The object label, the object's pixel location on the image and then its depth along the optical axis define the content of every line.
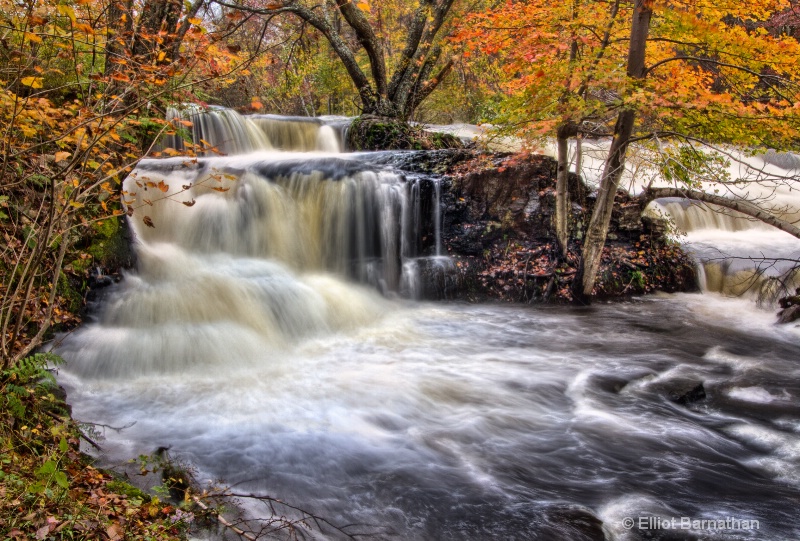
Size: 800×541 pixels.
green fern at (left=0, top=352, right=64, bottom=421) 2.93
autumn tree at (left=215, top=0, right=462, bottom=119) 12.37
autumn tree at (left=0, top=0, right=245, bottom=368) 3.08
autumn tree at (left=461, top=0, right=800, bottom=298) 6.47
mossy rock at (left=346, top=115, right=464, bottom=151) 12.15
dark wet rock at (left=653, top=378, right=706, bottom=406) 5.47
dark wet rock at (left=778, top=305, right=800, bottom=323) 8.02
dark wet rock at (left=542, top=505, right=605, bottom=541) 3.38
